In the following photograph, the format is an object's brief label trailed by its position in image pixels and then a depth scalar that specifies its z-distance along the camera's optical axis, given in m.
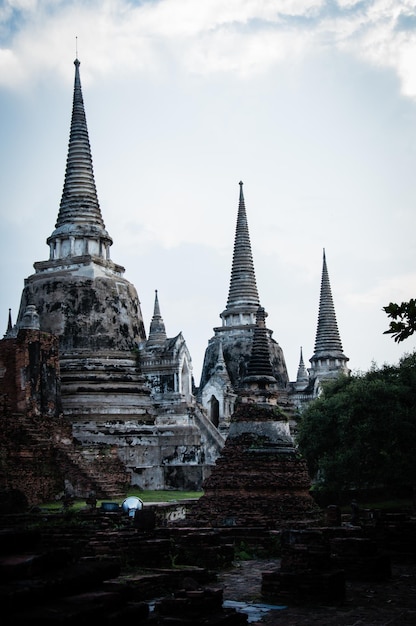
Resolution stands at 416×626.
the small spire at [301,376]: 49.41
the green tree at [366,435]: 28.14
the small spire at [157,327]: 39.41
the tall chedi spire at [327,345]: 50.84
